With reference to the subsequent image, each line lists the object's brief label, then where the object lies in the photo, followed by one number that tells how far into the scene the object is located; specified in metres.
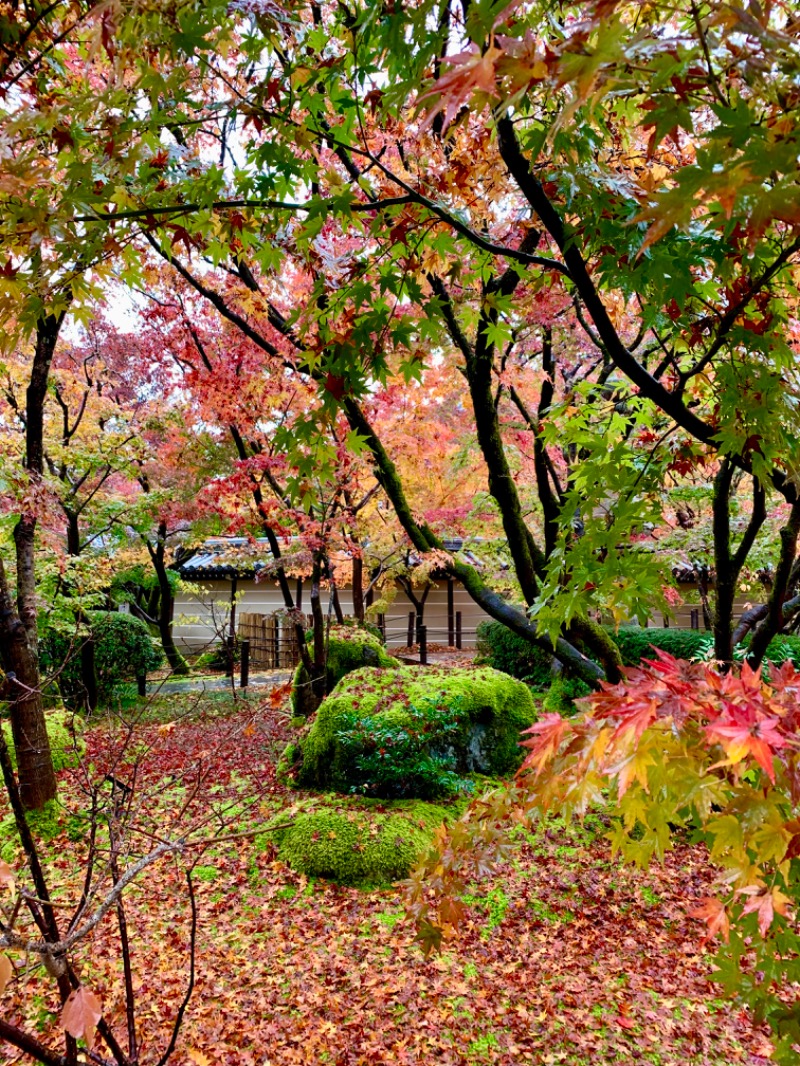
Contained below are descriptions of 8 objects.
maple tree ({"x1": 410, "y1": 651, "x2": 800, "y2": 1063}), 1.24
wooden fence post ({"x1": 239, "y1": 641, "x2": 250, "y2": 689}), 11.97
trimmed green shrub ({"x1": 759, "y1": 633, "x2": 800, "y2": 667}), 8.95
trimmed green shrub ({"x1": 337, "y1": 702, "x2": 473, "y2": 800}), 5.89
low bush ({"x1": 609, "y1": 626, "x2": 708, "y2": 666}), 9.79
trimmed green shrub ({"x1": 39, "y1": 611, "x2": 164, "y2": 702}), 10.23
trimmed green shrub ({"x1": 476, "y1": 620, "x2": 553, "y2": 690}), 11.06
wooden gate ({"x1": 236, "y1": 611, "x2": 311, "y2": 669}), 17.12
